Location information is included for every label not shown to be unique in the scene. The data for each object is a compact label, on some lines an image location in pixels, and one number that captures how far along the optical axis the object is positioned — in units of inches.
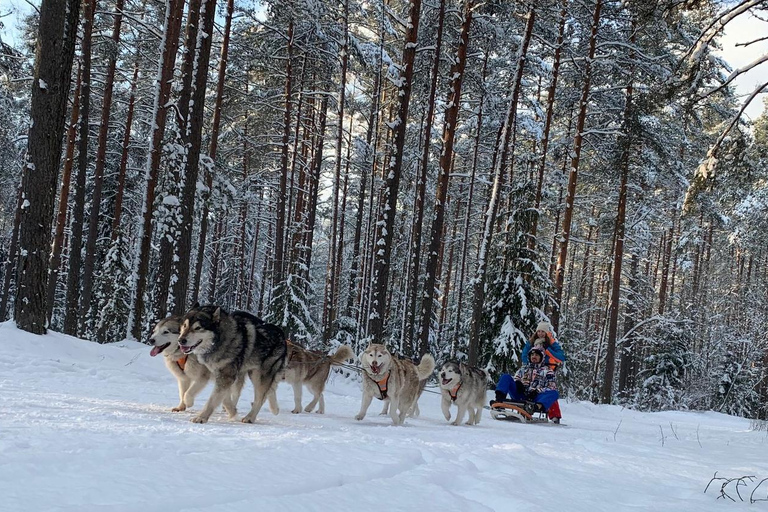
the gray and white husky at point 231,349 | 219.6
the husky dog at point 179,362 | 227.5
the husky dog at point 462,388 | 347.9
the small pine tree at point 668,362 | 1203.1
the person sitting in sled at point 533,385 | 407.5
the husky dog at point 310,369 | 301.3
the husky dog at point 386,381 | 295.4
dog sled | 387.9
